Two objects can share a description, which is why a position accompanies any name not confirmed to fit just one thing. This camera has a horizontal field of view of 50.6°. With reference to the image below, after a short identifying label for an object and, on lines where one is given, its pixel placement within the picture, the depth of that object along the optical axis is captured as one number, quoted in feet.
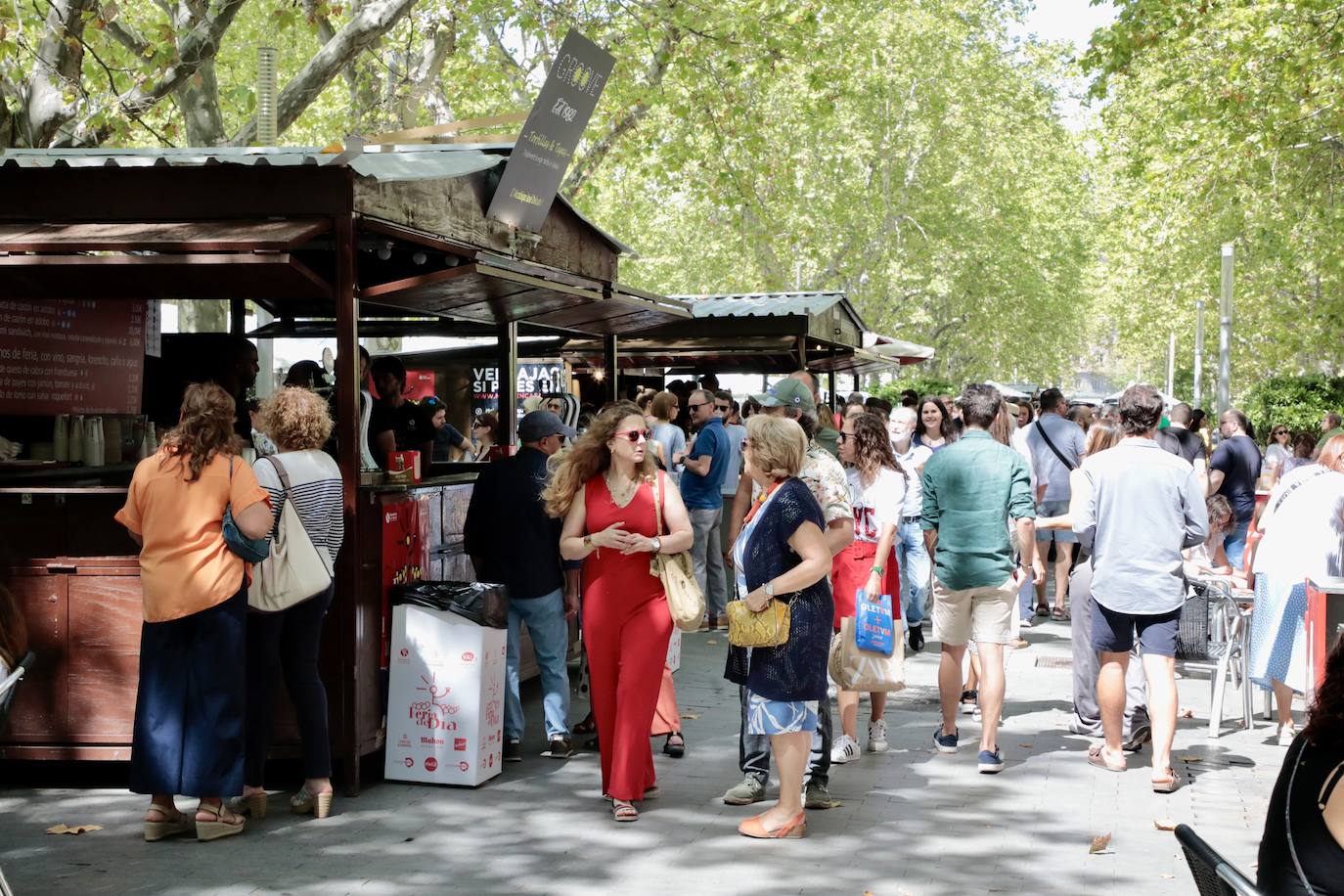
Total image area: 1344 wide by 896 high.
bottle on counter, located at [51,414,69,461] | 27.37
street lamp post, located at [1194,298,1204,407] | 142.43
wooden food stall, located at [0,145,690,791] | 21.34
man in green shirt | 23.66
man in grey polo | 40.98
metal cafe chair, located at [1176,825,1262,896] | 8.22
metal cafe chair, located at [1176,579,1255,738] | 25.16
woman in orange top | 18.99
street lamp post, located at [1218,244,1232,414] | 71.61
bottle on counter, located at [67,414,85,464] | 27.71
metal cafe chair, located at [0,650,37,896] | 14.65
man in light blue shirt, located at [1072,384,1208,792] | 22.34
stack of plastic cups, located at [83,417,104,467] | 27.91
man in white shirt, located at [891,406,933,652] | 34.45
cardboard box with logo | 22.24
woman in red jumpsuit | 20.62
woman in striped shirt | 20.34
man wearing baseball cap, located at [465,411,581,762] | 23.98
